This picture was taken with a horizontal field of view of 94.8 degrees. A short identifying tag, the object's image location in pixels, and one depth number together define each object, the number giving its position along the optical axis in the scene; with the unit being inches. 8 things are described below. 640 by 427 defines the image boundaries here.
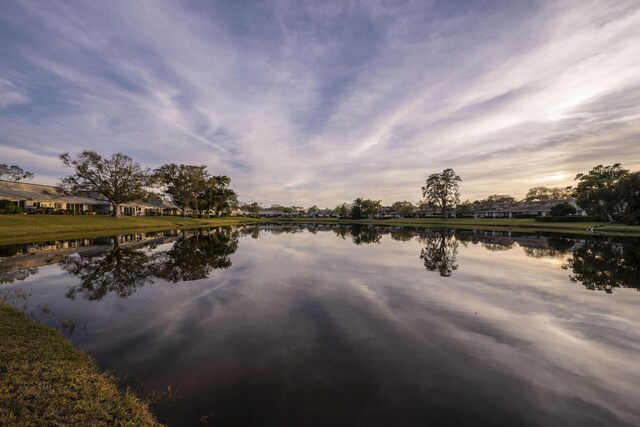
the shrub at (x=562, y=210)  2876.5
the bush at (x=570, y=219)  2644.7
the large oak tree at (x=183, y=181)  3142.2
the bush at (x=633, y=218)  1958.4
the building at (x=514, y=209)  4458.7
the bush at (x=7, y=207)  1697.2
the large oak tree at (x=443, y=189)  3818.9
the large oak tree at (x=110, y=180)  2140.7
